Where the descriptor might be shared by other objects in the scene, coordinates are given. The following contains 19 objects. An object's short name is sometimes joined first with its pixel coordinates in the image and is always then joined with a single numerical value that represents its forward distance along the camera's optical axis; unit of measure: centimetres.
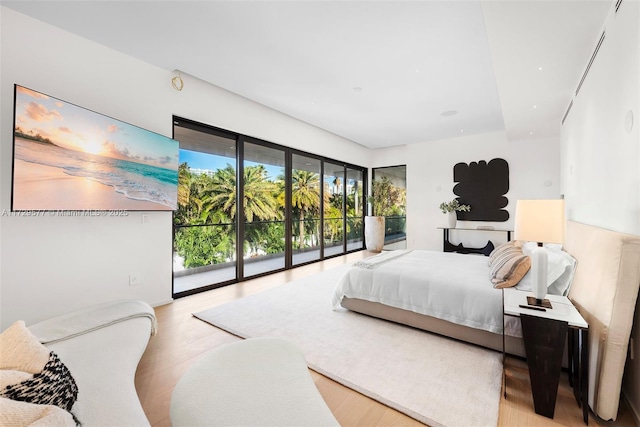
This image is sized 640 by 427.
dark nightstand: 160
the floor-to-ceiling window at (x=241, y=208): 384
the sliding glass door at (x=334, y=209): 642
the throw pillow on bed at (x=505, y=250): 275
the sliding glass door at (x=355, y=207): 722
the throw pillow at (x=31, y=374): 83
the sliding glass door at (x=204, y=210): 376
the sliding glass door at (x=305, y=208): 550
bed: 146
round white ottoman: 100
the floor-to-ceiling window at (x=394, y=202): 730
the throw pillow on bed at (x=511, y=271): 234
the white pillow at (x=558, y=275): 217
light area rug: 167
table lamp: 187
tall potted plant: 699
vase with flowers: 614
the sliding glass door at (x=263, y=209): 456
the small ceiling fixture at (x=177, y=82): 347
